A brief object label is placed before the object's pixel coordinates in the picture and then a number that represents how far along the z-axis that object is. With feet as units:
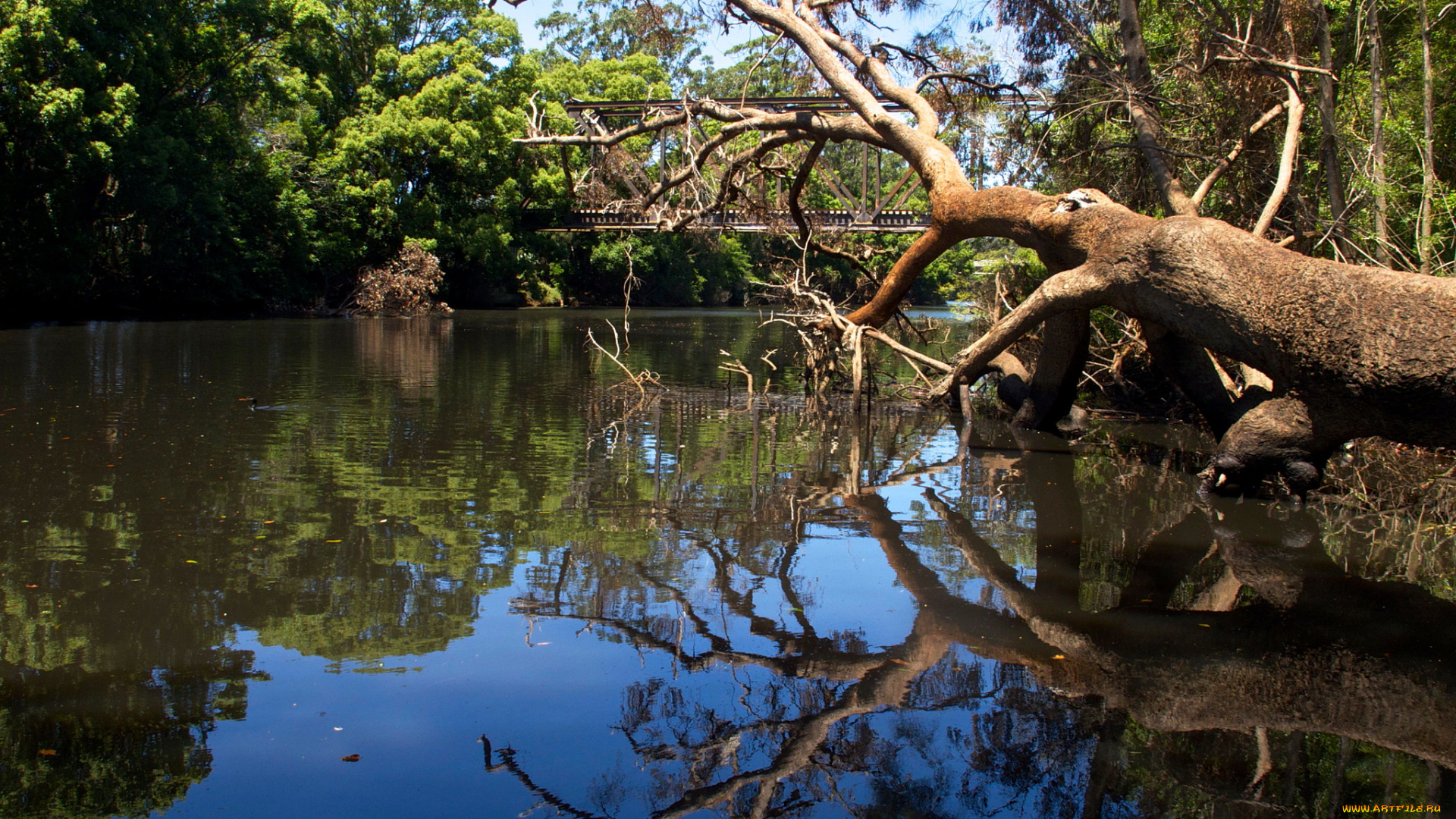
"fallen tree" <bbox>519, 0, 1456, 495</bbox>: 22.31
